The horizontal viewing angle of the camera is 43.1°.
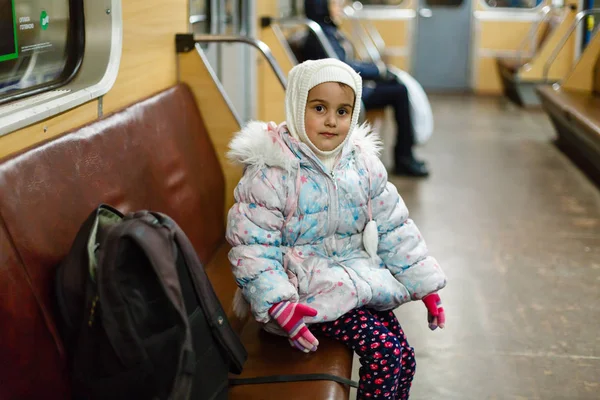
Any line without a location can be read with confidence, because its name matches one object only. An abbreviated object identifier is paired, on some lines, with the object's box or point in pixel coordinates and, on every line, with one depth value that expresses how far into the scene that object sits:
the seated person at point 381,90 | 6.31
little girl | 2.09
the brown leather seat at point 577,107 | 5.55
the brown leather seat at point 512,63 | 9.90
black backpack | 1.54
